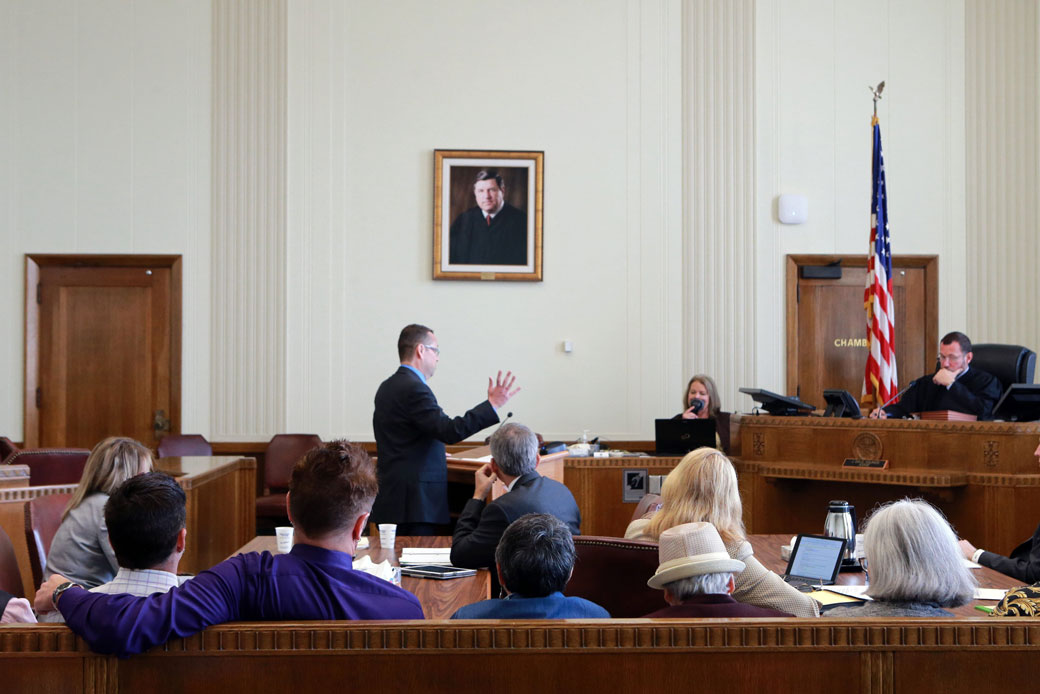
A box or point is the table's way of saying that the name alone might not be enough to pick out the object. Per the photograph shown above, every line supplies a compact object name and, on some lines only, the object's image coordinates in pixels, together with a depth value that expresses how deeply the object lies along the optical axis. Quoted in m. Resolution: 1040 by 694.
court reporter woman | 7.54
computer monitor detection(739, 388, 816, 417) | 6.25
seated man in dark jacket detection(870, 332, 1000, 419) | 6.45
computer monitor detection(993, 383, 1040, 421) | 5.64
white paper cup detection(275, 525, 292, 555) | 3.66
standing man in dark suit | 5.08
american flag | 7.27
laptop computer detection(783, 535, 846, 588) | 3.30
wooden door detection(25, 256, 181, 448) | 8.59
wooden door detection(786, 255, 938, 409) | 8.73
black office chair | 6.70
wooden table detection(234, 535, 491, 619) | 2.96
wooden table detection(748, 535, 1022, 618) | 2.92
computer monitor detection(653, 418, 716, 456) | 6.67
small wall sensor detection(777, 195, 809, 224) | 8.62
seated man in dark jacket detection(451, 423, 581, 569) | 3.56
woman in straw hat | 2.37
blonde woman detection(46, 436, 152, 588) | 3.38
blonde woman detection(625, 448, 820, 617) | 3.02
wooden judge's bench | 5.43
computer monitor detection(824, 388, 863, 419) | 6.17
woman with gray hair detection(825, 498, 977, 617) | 2.45
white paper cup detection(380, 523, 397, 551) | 4.01
